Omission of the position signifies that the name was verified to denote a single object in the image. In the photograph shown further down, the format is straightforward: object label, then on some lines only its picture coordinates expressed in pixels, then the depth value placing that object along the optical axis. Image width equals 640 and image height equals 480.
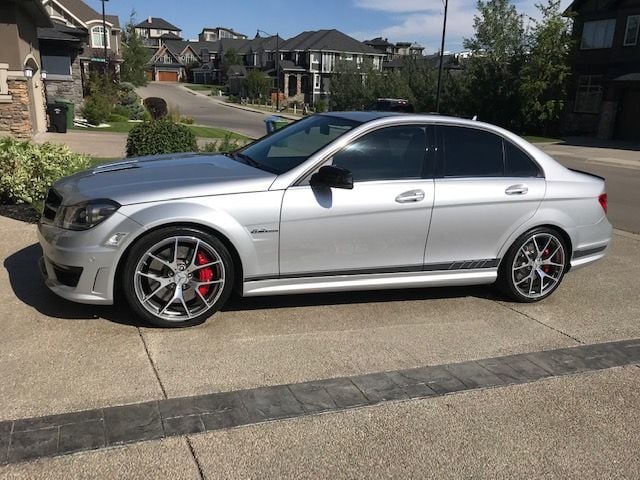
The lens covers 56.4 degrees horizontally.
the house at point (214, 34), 182.00
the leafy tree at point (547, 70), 34.12
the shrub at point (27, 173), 7.26
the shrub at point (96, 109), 25.03
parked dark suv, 25.16
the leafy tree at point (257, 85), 70.94
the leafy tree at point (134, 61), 54.44
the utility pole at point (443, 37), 31.79
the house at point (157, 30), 144.75
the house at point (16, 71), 15.64
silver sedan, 4.07
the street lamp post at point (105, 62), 39.07
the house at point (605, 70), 32.69
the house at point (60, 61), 24.33
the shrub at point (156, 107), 27.67
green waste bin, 21.56
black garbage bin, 20.02
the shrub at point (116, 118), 27.45
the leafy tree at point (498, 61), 35.78
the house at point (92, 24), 46.88
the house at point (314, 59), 80.26
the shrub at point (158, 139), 8.94
